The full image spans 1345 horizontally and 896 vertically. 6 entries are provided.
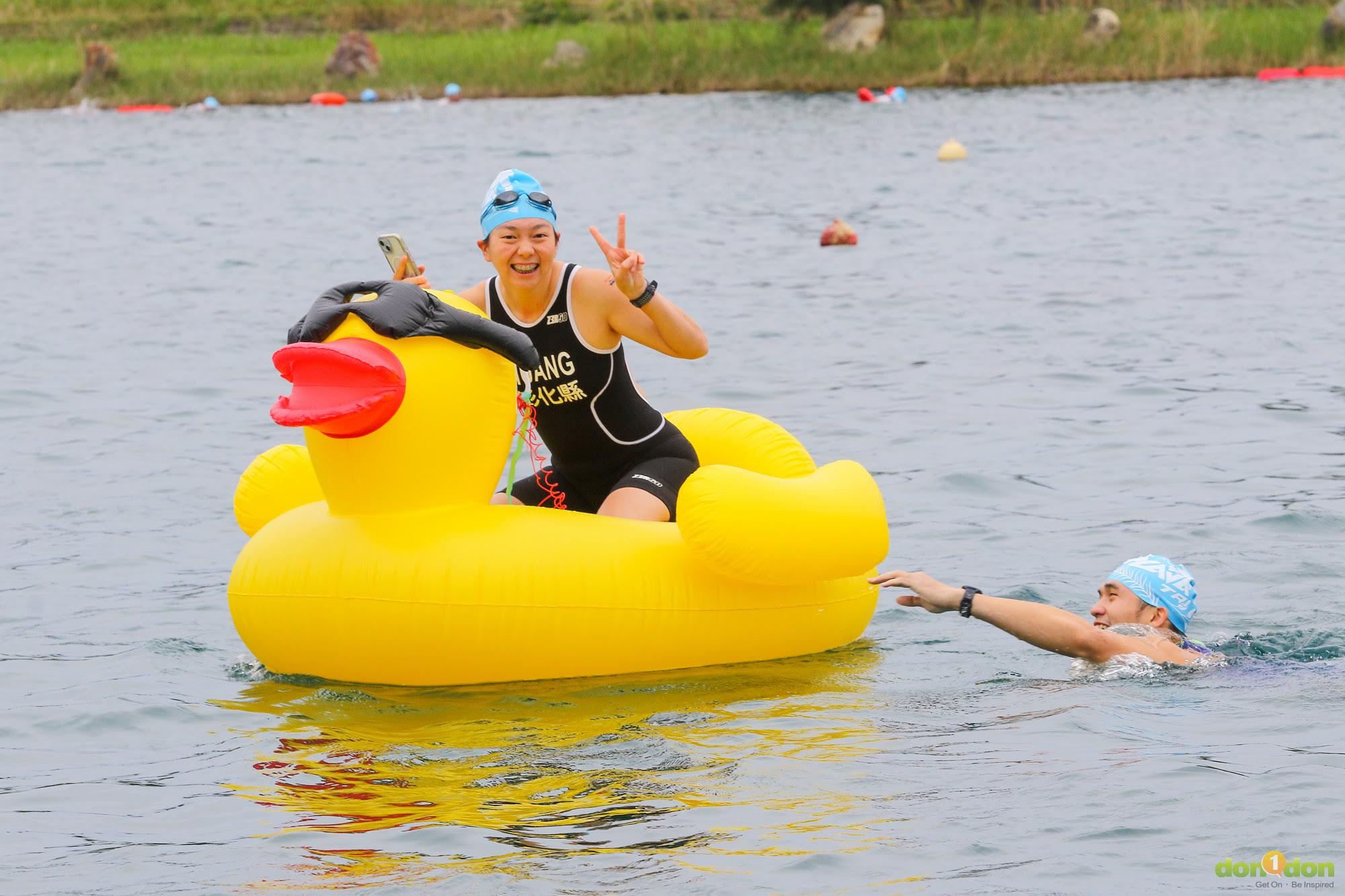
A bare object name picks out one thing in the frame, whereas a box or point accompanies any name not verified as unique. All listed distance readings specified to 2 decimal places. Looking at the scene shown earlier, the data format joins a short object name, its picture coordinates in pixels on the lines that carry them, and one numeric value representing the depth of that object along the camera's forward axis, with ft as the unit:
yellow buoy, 161.99
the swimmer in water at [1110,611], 37.91
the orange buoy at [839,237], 115.55
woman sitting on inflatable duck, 39.06
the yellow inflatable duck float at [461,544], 37.29
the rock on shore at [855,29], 242.78
